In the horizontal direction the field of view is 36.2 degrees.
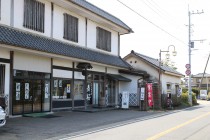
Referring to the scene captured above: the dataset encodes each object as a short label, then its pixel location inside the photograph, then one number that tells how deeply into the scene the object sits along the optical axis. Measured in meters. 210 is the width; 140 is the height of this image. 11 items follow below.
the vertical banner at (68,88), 21.64
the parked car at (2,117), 11.24
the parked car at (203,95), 60.09
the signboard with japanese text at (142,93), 25.11
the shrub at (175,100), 31.22
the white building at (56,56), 16.12
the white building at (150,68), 33.25
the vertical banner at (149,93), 25.60
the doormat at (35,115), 17.05
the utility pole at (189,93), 35.05
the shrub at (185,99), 36.06
